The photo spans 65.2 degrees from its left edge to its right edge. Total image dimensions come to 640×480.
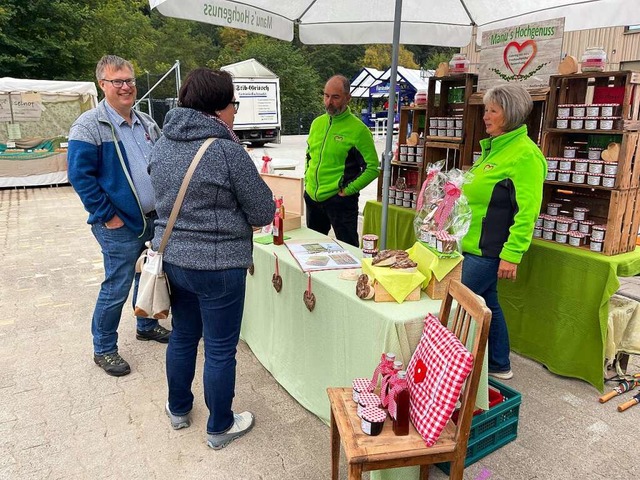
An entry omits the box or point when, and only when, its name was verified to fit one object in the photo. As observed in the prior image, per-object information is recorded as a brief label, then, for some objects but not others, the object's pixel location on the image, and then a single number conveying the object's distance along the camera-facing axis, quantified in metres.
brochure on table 2.59
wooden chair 1.63
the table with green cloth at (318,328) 1.99
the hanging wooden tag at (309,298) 2.44
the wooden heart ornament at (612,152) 2.88
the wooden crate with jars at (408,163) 4.36
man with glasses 2.72
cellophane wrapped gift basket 2.08
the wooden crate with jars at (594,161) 2.89
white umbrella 2.99
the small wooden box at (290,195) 3.42
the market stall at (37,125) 10.05
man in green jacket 3.73
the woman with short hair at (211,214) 1.97
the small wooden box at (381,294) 2.08
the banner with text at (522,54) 3.14
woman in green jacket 2.54
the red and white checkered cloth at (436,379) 1.62
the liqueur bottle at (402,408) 1.69
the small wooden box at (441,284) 2.13
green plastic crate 2.25
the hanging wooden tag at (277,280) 2.78
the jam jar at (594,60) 2.96
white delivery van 19.61
